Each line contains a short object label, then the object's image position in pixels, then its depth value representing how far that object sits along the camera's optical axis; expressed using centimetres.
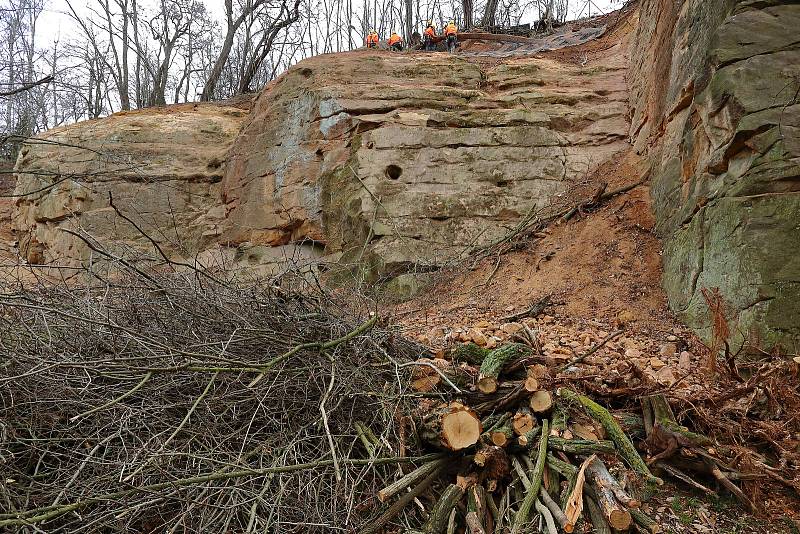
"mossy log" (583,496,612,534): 243
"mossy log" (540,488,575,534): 238
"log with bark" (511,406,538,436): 290
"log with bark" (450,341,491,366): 360
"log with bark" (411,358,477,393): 321
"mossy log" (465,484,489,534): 252
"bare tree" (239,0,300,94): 1558
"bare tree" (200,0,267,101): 1539
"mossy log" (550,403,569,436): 296
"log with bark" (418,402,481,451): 275
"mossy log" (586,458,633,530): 238
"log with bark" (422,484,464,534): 257
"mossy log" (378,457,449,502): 258
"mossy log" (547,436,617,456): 280
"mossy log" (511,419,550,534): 247
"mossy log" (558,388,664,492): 276
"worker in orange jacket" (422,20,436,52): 1493
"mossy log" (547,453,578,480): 267
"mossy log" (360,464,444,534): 254
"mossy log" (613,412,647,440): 310
